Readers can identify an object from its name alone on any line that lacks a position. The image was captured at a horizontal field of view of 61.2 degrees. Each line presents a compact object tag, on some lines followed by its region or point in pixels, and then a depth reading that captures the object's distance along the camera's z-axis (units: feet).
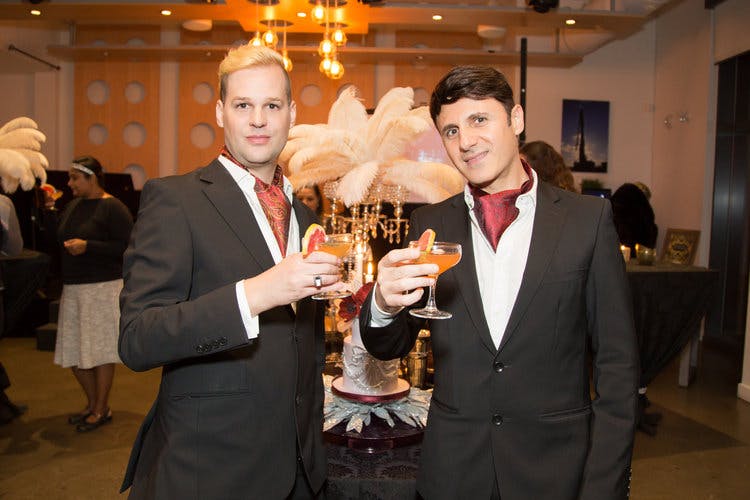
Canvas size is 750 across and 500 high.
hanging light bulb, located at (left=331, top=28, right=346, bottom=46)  19.93
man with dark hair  5.13
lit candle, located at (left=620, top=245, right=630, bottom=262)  18.24
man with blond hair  4.66
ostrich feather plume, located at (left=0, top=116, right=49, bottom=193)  14.48
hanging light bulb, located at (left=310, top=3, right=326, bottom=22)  19.09
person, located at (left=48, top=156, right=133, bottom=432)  15.24
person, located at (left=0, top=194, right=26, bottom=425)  15.51
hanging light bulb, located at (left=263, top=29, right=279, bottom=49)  18.99
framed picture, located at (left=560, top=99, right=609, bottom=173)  33.04
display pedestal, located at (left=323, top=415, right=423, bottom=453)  6.75
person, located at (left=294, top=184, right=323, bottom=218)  17.60
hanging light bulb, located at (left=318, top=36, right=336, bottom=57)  19.69
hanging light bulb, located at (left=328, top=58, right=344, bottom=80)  20.45
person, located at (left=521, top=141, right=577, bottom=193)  13.30
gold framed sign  25.02
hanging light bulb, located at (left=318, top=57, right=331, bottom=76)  20.25
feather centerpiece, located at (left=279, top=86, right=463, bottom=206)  8.53
